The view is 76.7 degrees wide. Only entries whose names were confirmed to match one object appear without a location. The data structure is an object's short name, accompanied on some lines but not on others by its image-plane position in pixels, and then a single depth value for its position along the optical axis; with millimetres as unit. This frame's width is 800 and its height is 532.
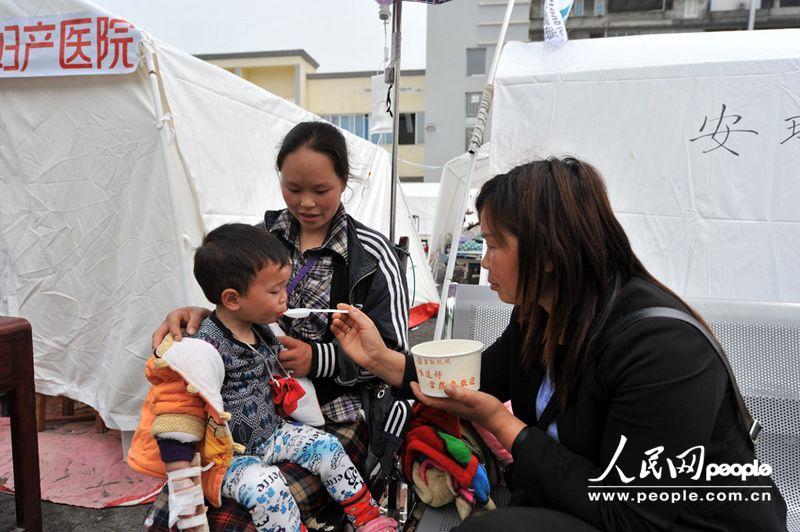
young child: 1189
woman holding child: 1547
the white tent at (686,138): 3713
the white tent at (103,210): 2781
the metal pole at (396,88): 2395
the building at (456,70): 23656
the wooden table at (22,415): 1716
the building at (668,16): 19047
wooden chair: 3176
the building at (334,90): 24609
